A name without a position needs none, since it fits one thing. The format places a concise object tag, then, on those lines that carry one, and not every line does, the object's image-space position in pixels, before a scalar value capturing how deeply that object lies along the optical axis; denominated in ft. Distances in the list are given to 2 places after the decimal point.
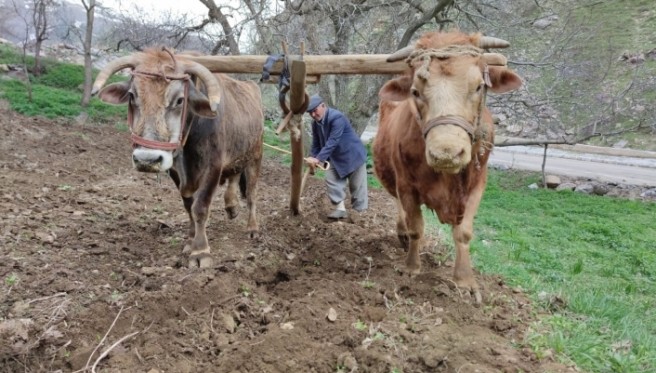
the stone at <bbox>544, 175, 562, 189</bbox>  57.46
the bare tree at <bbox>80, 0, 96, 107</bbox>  65.21
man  25.29
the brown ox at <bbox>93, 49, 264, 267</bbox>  14.46
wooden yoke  16.40
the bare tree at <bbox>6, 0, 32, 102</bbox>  63.62
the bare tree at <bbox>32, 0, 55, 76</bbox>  67.62
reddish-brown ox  12.35
